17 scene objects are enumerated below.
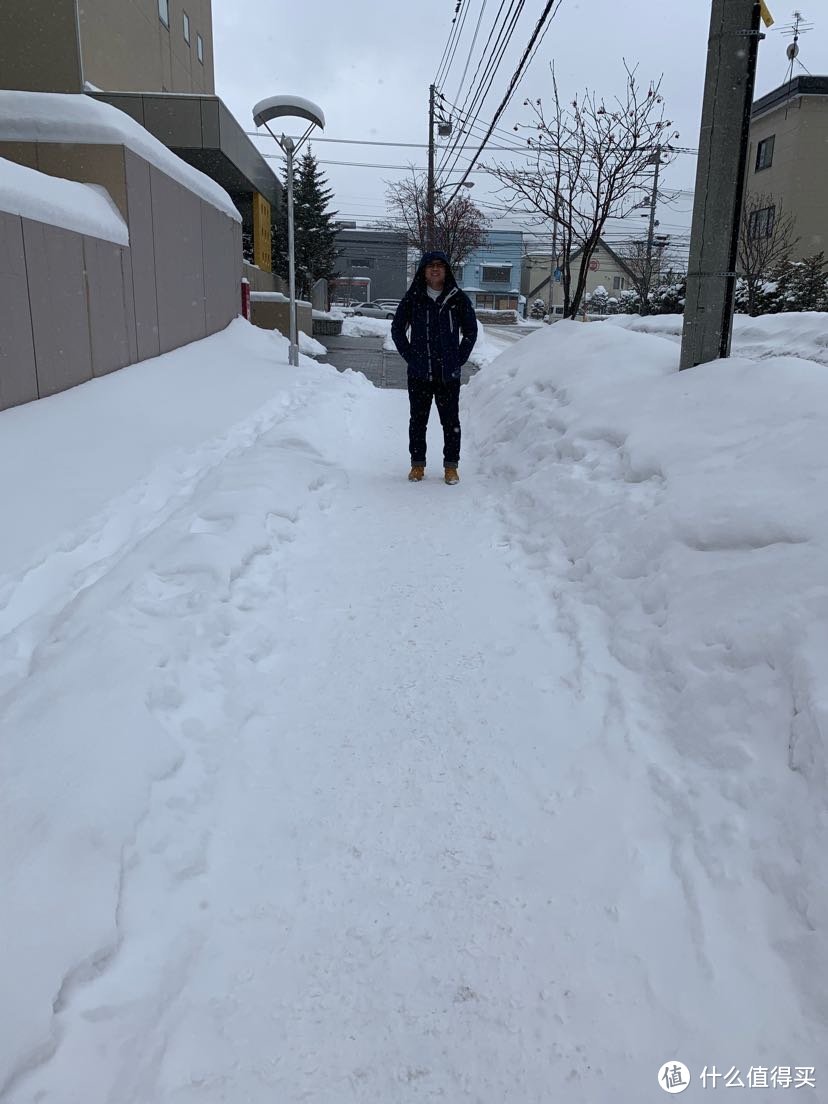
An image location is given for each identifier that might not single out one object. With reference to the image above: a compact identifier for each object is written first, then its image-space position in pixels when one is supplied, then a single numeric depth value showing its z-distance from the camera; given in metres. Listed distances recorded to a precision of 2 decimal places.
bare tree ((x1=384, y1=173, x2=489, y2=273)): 27.97
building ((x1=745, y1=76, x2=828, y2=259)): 24.80
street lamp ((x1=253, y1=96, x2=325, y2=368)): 12.62
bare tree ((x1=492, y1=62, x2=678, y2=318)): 11.42
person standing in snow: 5.82
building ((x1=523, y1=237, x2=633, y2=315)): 69.50
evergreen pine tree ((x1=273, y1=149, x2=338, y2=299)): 30.06
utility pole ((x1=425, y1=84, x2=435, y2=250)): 26.19
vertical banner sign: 21.59
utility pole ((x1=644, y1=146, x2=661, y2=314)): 12.32
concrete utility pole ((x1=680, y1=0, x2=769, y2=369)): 5.29
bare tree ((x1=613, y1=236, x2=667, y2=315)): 24.09
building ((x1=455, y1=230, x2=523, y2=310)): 68.69
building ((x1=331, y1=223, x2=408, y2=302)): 63.00
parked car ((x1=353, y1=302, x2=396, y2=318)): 40.48
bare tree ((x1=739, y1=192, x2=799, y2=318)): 18.28
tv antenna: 27.06
